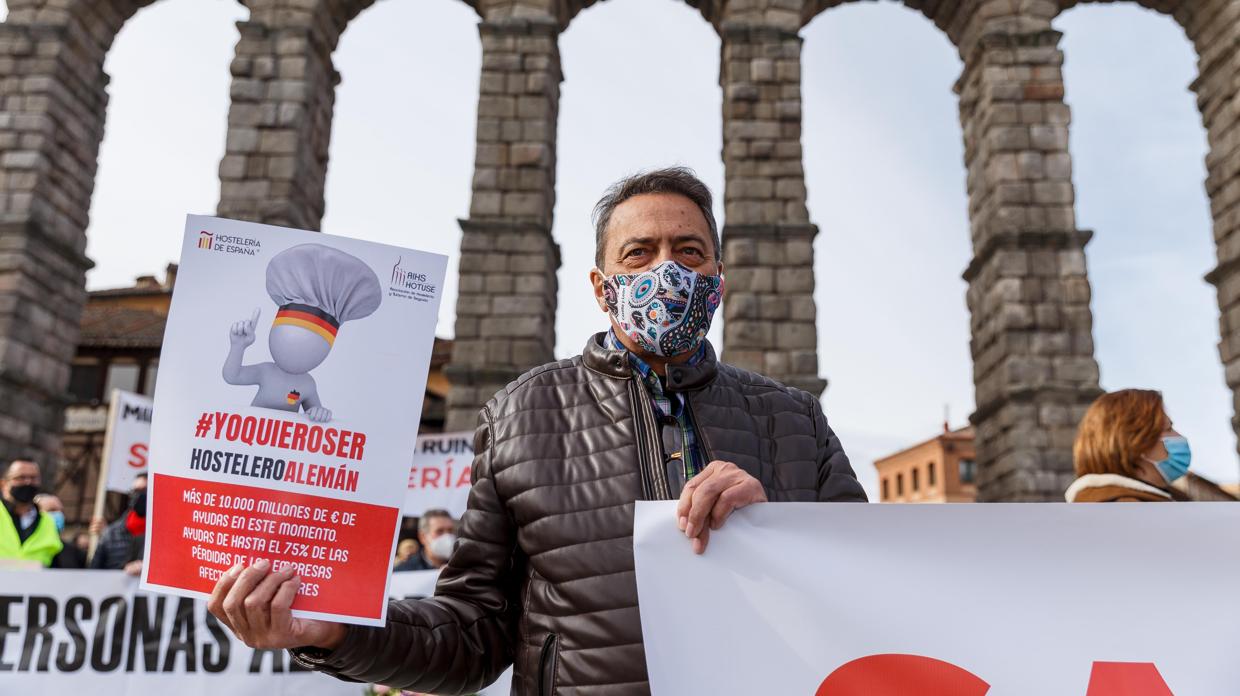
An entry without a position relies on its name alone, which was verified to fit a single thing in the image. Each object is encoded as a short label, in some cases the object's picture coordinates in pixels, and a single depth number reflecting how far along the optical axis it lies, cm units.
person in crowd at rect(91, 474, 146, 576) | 781
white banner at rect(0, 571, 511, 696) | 584
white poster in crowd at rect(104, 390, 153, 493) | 930
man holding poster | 198
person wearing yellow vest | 754
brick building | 5972
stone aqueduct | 1316
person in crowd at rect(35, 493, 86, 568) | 802
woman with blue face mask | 331
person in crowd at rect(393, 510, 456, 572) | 815
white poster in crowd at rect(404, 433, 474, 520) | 1060
